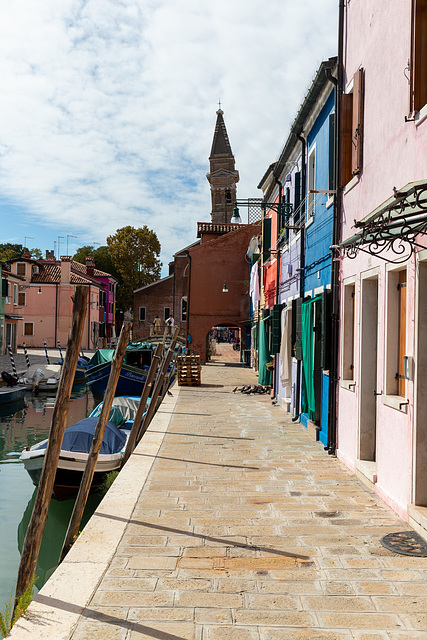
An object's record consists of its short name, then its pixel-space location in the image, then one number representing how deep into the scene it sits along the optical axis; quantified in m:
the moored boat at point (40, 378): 27.73
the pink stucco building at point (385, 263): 5.37
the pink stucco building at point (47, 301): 55.62
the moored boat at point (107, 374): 24.09
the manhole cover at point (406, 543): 4.75
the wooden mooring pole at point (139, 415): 9.48
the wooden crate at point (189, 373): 21.31
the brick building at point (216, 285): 34.69
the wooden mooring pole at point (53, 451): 4.77
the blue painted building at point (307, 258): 9.70
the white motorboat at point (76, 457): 9.09
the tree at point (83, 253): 73.19
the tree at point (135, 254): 60.69
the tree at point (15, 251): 65.75
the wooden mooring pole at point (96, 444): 6.11
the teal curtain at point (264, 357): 19.86
